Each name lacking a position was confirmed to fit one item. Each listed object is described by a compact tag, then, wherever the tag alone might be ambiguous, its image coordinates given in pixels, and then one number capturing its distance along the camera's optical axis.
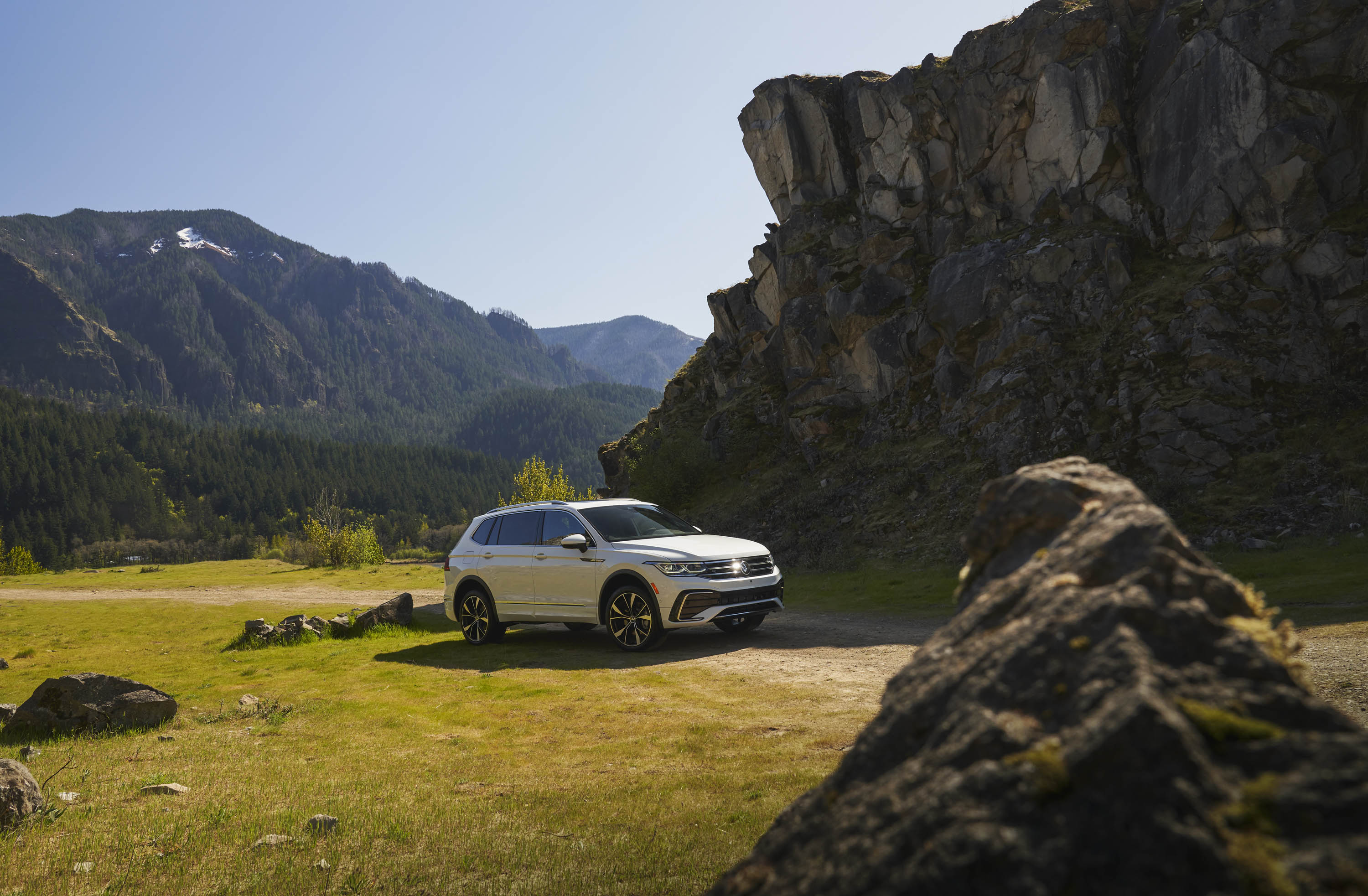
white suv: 11.25
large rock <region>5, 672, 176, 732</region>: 7.48
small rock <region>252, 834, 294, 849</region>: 4.45
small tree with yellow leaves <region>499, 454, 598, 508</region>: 54.53
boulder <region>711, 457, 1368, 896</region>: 1.54
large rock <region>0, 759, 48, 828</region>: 4.72
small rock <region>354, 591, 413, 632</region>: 15.05
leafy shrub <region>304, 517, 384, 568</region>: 54.19
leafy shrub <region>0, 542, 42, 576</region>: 59.12
